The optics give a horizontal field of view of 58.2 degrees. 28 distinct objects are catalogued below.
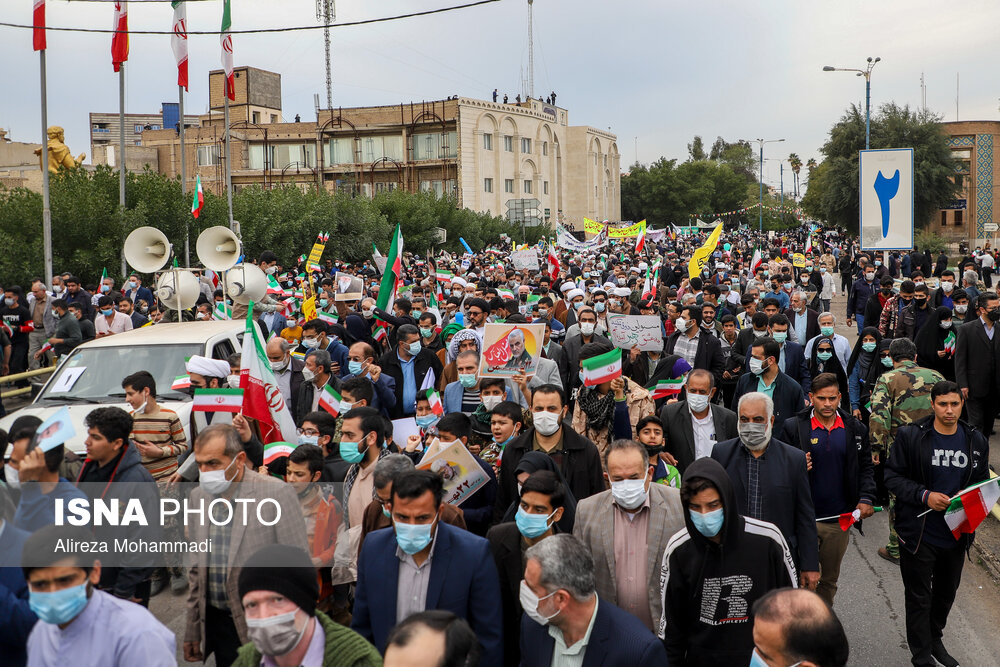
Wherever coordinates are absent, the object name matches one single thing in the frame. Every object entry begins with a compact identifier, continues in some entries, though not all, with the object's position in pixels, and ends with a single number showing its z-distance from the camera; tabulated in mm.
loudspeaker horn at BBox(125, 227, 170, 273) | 14227
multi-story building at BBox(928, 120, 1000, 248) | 63250
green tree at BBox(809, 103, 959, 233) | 48000
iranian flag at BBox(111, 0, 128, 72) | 22516
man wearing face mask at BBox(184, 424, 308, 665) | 4660
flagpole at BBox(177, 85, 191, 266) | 26022
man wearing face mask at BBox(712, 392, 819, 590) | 5234
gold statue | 33188
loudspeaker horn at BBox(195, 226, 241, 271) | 13672
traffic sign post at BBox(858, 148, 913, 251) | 15867
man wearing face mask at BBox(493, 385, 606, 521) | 5672
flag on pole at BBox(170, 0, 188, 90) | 23797
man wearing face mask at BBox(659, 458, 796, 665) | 4078
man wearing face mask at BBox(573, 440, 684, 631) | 4445
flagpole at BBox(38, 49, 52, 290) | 19422
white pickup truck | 8289
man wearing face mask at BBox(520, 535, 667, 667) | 3500
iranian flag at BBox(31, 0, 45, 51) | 19969
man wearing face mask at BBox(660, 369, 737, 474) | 6648
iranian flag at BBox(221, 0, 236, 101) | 24859
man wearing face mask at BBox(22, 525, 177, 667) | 3365
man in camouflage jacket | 7402
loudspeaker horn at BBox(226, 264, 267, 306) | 12953
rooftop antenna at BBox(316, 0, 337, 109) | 64056
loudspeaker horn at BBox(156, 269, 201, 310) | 13906
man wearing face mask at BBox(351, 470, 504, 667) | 4059
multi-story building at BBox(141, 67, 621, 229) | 67438
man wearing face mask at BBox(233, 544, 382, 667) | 3223
